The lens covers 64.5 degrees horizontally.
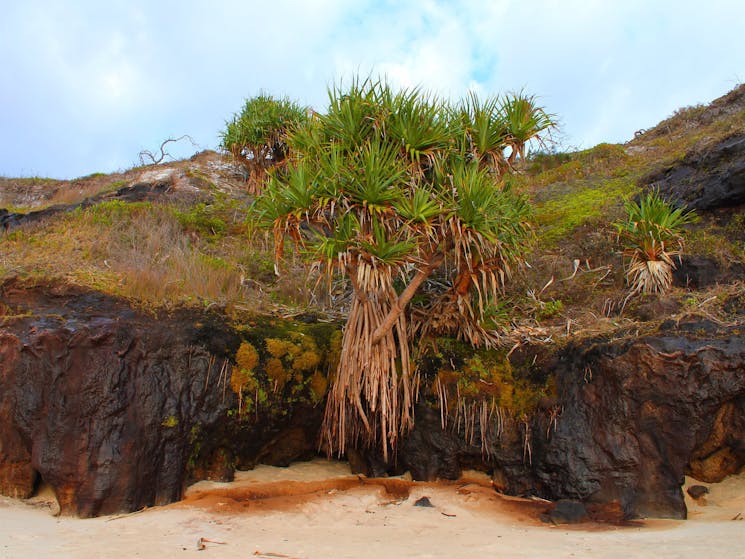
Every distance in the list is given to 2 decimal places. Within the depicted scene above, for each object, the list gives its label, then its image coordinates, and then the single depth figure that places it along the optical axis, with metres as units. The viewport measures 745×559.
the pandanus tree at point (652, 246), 9.94
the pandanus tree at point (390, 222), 7.72
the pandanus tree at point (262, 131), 14.02
